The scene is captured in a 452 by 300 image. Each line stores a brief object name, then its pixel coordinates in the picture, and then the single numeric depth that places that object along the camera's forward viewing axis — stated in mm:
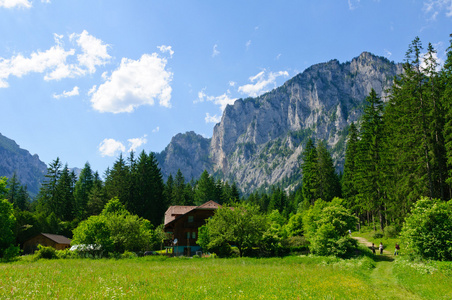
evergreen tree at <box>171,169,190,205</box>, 88625
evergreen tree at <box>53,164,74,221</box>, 65137
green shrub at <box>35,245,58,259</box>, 28553
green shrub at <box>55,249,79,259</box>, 30067
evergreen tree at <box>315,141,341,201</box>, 63875
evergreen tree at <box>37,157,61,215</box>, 64750
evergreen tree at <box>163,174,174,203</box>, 84312
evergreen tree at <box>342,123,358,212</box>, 58597
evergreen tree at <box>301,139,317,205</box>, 64875
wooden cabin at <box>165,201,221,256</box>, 48094
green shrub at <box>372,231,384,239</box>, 41625
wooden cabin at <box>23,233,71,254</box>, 52094
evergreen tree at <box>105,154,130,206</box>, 64250
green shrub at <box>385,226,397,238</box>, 38969
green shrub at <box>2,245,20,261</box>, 29933
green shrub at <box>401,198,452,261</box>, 21656
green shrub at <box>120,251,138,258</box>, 31359
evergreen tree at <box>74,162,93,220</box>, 68938
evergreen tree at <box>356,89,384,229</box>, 42969
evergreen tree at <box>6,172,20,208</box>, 78000
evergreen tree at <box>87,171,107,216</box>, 64500
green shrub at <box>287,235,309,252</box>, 39156
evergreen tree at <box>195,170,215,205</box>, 93000
